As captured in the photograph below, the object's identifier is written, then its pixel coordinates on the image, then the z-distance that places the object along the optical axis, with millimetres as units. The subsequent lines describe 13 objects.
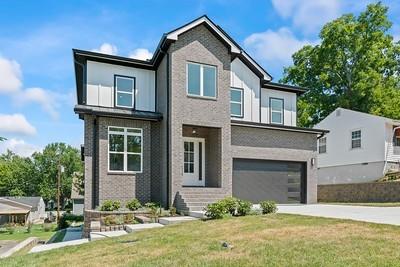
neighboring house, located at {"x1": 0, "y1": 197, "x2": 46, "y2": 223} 47178
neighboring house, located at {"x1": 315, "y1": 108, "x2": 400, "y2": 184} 25469
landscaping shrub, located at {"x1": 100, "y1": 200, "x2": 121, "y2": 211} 14094
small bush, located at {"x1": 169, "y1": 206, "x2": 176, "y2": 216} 14177
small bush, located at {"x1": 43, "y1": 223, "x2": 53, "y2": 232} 30234
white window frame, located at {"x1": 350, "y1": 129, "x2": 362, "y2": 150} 27336
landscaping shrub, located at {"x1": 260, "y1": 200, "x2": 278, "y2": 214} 12742
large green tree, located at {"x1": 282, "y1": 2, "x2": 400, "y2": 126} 34156
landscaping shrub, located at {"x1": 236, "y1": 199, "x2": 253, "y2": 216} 12508
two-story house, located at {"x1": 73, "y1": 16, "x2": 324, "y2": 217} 15352
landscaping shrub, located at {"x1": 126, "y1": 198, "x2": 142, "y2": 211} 14508
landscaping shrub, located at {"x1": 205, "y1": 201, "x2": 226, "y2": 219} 11992
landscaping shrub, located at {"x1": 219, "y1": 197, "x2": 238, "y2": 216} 12281
